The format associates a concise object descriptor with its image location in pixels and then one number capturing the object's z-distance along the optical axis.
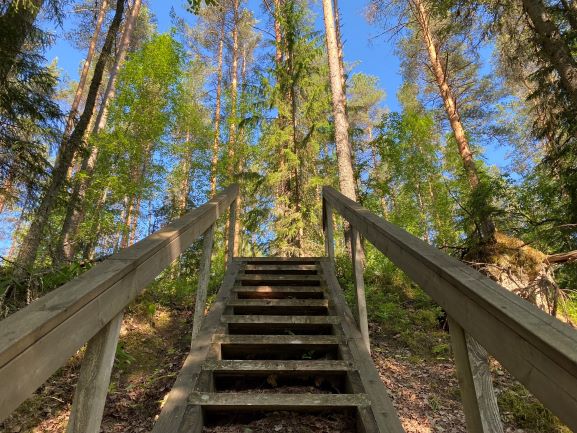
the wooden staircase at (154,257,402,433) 2.30
